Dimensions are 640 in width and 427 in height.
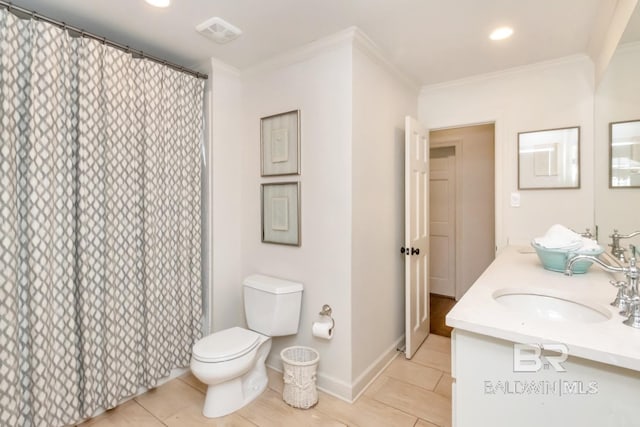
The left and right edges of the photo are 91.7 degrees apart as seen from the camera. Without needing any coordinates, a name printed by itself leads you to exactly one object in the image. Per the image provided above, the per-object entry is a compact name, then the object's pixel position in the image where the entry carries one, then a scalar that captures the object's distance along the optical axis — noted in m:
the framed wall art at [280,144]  2.19
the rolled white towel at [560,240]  1.59
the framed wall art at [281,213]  2.21
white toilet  1.79
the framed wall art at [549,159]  2.30
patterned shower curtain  1.54
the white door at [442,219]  3.98
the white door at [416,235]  2.46
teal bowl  1.56
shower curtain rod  1.55
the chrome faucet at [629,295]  0.98
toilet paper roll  1.98
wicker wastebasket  1.91
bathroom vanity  0.87
